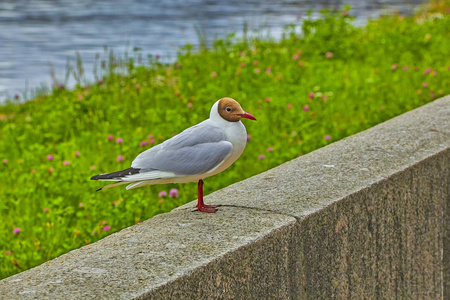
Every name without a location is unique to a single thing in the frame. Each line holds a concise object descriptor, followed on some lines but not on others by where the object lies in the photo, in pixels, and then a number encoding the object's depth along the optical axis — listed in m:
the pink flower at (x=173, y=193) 7.58
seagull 5.13
